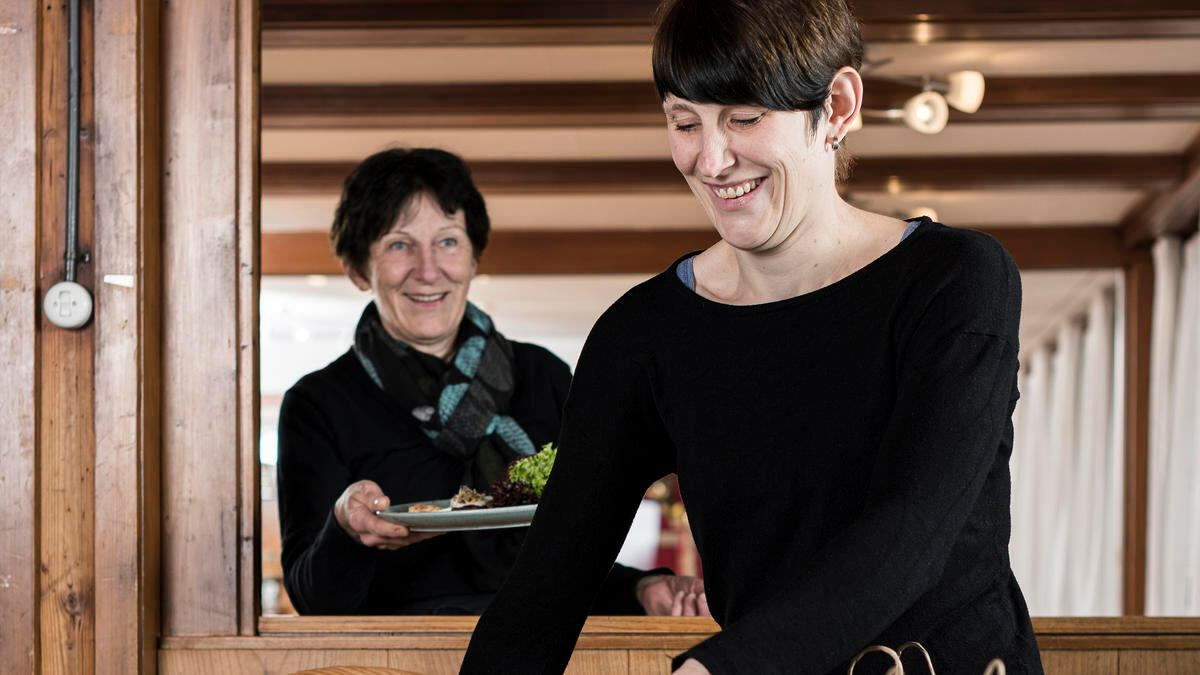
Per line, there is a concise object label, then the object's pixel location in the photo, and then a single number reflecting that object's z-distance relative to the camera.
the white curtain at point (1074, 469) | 6.87
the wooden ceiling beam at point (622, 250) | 6.09
